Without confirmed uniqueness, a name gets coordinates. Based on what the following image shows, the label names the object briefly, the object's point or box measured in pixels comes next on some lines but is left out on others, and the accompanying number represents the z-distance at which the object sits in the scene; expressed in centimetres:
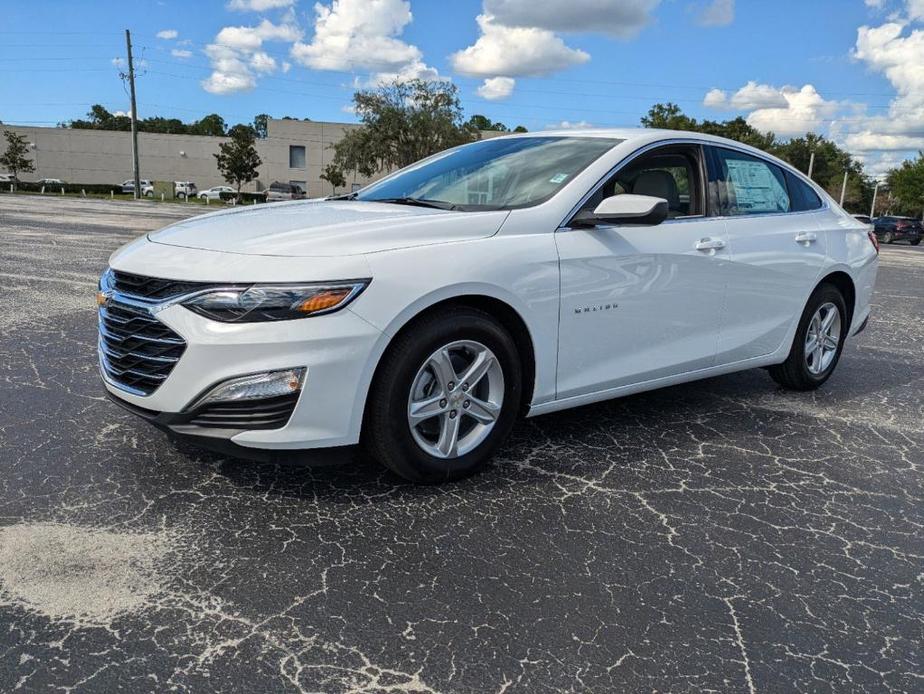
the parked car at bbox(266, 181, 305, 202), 5345
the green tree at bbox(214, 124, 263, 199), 5912
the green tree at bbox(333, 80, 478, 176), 4878
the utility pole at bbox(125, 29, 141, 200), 5102
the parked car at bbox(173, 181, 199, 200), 6319
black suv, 3322
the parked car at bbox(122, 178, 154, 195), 6429
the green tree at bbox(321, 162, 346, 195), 5878
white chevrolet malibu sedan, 282
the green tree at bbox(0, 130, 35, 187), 5881
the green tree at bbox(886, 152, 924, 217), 6269
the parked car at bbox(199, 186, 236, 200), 6221
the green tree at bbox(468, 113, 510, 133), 7381
